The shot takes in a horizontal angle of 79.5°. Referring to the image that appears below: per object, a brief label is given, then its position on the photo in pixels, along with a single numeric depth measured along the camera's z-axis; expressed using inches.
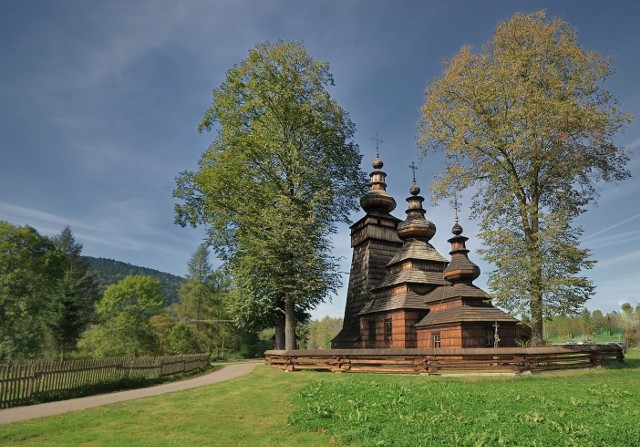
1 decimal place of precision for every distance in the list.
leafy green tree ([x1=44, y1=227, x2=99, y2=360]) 1389.0
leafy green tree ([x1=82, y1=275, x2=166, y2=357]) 1402.6
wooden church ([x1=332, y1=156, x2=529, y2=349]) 868.0
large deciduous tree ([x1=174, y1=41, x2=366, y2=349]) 897.5
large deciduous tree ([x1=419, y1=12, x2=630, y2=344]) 723.4
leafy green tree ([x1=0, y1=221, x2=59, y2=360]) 1391.5
